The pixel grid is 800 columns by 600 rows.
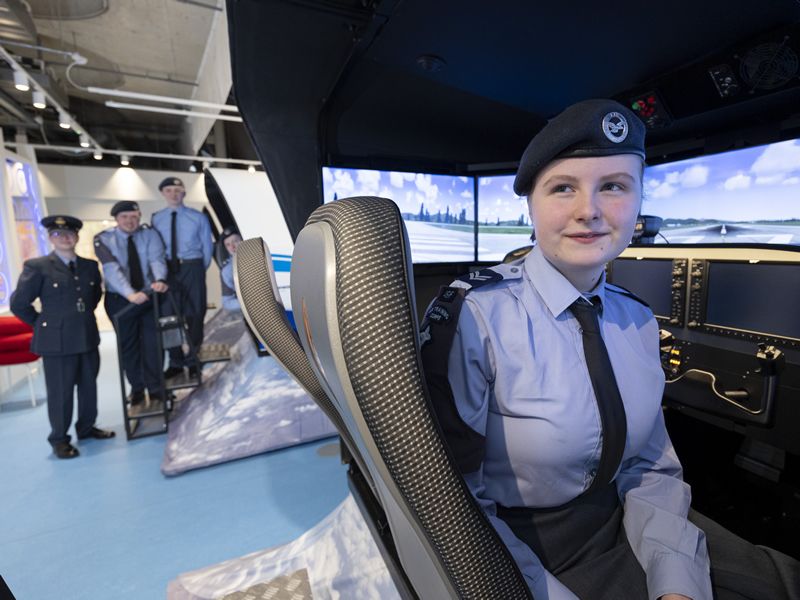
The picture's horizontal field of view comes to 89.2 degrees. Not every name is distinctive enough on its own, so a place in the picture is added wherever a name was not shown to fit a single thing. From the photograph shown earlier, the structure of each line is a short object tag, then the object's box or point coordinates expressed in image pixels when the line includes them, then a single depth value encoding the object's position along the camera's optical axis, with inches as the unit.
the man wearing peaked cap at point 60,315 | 121.5
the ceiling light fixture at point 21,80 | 146.8
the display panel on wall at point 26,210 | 218.5
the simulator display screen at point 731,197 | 66.7
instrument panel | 54.6
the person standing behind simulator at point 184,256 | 152.3
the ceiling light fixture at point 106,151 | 247.5
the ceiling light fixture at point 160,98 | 159.6
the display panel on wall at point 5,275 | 192.4
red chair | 152.5
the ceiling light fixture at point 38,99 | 167.6
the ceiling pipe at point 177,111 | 177.6
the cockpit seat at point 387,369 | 17.3
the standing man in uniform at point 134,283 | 140.8
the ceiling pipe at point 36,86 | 141.1
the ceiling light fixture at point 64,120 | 195.3
